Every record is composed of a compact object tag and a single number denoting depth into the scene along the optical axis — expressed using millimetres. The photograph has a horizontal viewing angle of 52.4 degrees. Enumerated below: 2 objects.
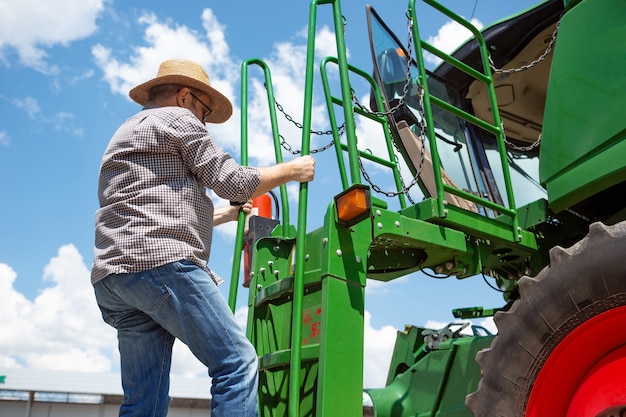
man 2332
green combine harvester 2529
